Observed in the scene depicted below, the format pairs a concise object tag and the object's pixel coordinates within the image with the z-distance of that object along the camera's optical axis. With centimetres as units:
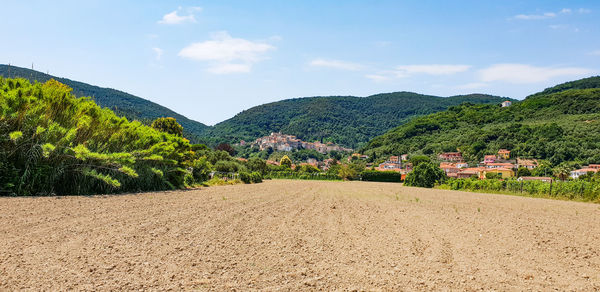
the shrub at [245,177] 3322
